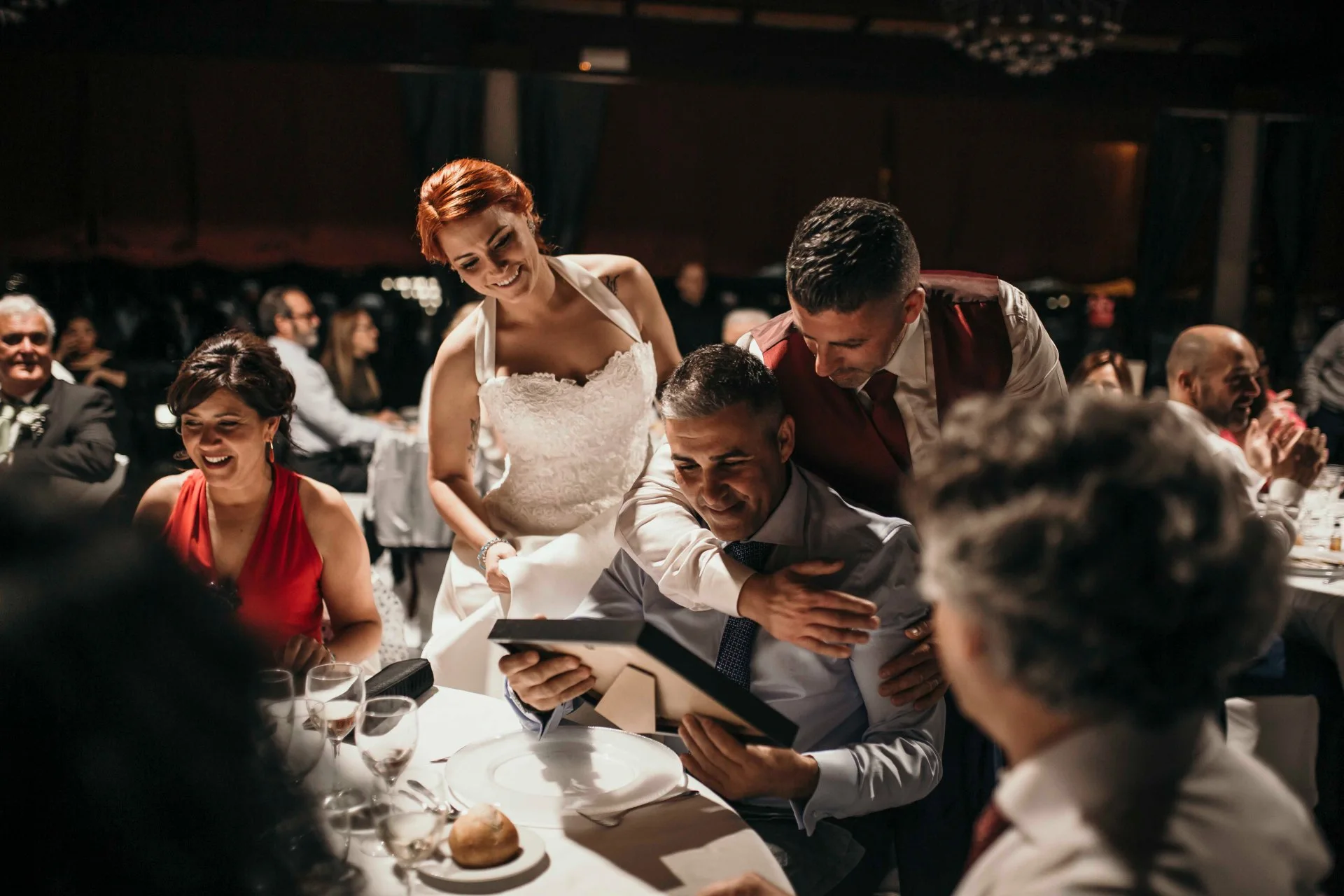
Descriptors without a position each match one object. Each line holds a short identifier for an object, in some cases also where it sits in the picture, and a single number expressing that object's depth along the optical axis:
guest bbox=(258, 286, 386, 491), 5.29
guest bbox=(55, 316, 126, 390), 6.17
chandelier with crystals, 6.49
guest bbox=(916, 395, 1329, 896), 0.76
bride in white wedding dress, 2.69
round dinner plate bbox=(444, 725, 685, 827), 1.43
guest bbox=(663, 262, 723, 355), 8.46
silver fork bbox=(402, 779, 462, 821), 1.39
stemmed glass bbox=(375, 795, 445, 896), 1.26
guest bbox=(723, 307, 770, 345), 5.37
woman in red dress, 2.35
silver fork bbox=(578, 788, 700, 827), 1.40
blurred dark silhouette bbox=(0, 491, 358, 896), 0.63
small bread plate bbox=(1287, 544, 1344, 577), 3.24
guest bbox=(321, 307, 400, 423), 6.41
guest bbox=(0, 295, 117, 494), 4.07
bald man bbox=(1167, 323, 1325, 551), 3.43
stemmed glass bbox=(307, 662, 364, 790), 1.53
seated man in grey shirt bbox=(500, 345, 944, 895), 1.73
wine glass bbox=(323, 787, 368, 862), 1.26
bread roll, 1.27
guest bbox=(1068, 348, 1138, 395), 4.23
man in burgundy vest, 1.81
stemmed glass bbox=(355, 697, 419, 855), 1.40
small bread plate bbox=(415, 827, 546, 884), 1.25
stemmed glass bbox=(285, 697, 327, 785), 1.08
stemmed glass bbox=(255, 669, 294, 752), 0.72
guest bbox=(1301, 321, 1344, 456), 6.18
